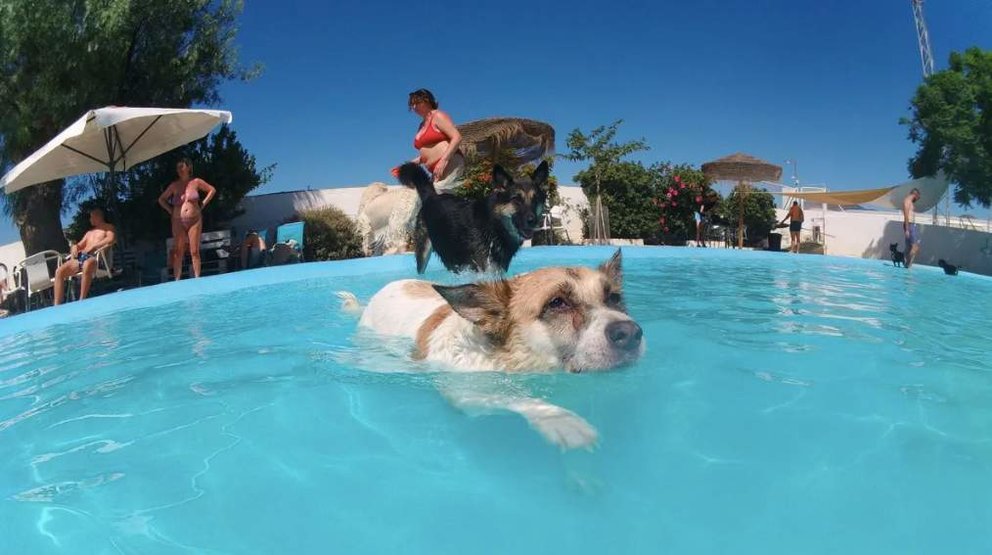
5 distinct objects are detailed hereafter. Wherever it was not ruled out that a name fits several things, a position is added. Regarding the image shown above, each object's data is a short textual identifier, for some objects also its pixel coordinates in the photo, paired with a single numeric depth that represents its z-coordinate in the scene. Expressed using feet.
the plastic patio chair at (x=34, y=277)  31.65
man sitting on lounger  30.01
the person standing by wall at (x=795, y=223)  59.31
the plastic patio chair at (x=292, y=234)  46.83
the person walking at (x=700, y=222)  64.90
